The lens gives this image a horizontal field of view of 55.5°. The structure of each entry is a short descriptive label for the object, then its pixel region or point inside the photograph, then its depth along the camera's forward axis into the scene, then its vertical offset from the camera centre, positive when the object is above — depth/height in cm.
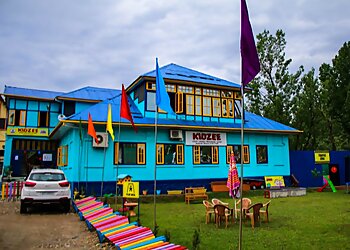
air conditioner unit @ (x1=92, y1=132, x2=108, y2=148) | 1680 +131
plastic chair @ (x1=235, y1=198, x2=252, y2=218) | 1083 -128
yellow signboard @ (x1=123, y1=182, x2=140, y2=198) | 989 -71
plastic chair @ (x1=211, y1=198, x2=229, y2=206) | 1090 -118
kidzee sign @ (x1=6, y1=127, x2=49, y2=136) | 2813 +296
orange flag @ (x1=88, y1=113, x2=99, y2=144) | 1463 +165
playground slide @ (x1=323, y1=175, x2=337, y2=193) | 2154 -117
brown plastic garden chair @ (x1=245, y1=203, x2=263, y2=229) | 966 -144
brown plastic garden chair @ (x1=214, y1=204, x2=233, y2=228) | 977 -135
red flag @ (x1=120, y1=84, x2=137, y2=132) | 1147 +202
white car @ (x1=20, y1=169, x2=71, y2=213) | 1198 -86
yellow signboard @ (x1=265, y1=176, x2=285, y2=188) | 2042 -94
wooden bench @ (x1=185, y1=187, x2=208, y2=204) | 1615 -140
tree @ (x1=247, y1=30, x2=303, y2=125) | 2858 +701
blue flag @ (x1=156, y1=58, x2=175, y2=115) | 927 +195
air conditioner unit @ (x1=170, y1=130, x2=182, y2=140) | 1836 +176
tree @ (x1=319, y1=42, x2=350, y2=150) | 2698 +595
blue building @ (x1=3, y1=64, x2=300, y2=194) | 1694 +154
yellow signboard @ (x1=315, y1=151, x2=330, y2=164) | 2355 +63
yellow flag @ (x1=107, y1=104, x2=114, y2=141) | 1312 +167
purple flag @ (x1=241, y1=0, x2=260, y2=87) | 512 +180
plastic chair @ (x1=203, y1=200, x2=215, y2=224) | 1026 -140
